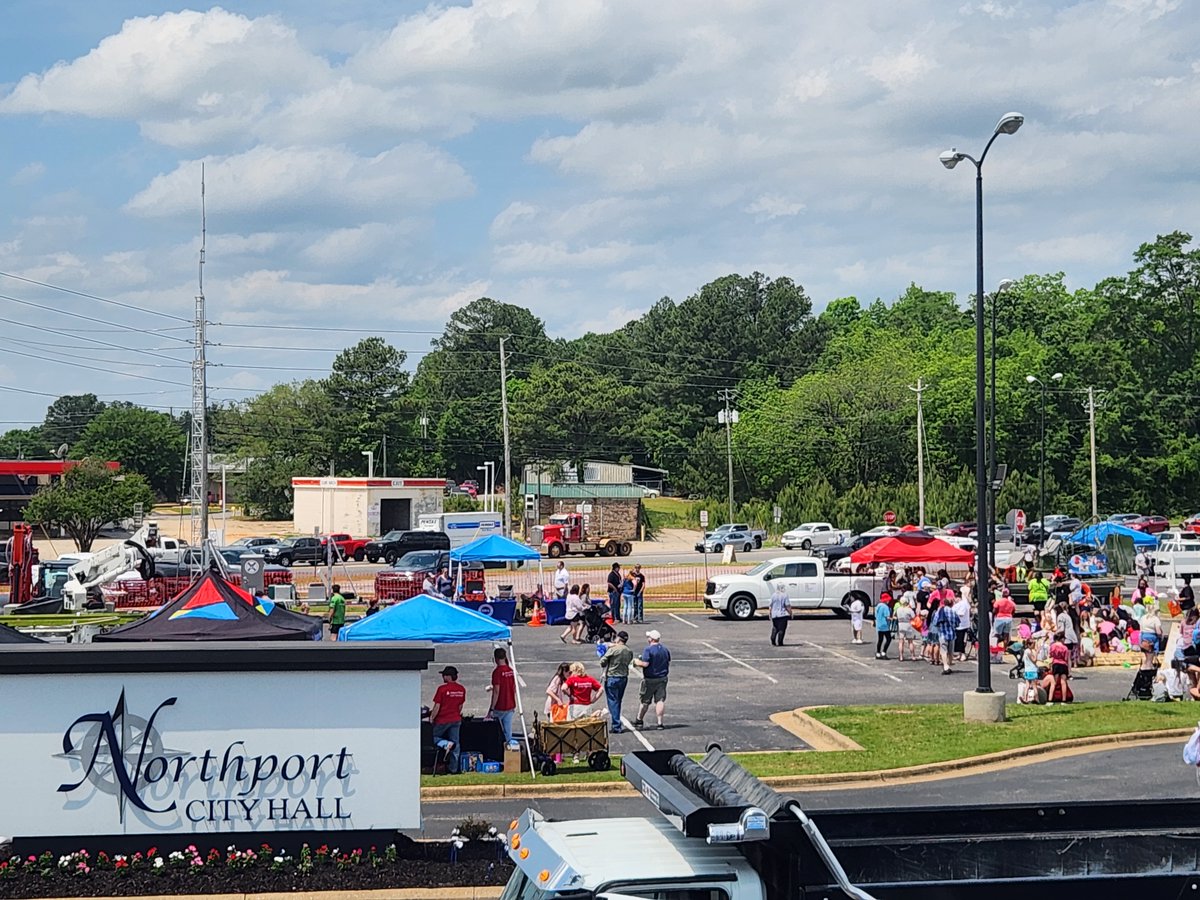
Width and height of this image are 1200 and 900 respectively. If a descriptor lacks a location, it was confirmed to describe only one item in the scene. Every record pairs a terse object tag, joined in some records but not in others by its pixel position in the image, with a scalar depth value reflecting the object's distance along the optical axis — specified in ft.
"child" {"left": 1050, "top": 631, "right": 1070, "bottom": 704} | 75.15
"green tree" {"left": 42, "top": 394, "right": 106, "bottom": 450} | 602.03
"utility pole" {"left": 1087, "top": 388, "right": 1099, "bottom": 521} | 267.18
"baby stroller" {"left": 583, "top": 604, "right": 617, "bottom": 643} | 107.96
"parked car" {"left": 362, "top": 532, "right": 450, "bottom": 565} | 214.69
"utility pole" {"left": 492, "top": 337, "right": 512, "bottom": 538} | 207.62
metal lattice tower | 182.90
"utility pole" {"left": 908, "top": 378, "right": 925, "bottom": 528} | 250.04
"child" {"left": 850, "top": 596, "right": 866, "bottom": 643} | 103.71
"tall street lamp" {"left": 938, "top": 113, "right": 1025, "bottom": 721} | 66.74
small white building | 270.26
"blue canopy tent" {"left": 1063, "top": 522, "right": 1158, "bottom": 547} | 167.63
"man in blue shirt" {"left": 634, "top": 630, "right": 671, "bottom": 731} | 66.39
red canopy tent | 112.98
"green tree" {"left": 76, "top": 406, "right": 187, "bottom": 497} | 423.23
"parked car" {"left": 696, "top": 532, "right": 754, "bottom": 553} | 247.29
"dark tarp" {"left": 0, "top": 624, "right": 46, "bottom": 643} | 57.47
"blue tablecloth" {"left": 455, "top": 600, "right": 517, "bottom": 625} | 116.88
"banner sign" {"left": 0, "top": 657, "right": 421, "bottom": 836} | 37.91
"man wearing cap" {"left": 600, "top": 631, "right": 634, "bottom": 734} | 65.41
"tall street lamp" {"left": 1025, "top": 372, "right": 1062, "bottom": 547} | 202.90
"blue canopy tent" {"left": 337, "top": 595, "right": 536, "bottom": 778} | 58.39
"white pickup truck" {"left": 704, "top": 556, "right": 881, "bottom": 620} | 124.36
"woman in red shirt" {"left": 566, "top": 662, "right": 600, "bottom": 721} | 61.52
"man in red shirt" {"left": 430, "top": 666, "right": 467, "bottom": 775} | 55.72
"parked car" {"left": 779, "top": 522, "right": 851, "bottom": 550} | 251.19
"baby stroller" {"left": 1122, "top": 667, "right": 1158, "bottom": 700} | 75.46
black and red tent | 62.85
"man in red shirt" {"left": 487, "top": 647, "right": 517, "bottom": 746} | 58.29
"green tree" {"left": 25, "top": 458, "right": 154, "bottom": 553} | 241.96
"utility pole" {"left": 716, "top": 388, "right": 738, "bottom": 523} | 302.45
